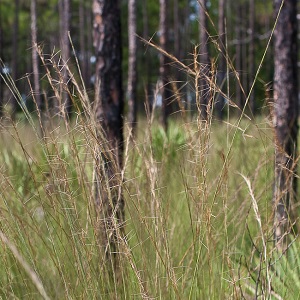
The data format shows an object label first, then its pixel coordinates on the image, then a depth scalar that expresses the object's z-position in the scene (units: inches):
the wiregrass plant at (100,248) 65.0
